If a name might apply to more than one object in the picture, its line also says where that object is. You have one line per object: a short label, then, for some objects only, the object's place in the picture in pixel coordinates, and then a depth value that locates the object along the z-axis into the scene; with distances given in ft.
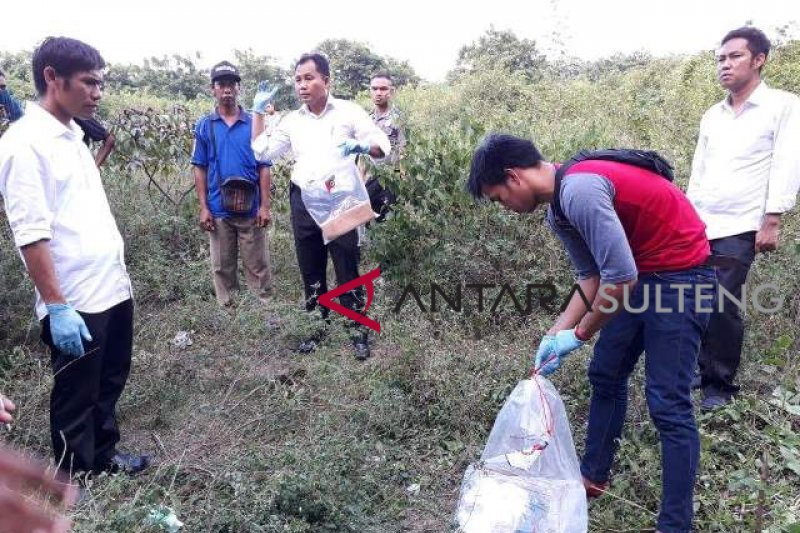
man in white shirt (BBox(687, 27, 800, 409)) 9.47
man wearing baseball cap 13.76
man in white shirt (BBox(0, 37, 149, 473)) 7.33
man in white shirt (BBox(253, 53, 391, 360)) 12.28
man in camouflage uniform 14.43
